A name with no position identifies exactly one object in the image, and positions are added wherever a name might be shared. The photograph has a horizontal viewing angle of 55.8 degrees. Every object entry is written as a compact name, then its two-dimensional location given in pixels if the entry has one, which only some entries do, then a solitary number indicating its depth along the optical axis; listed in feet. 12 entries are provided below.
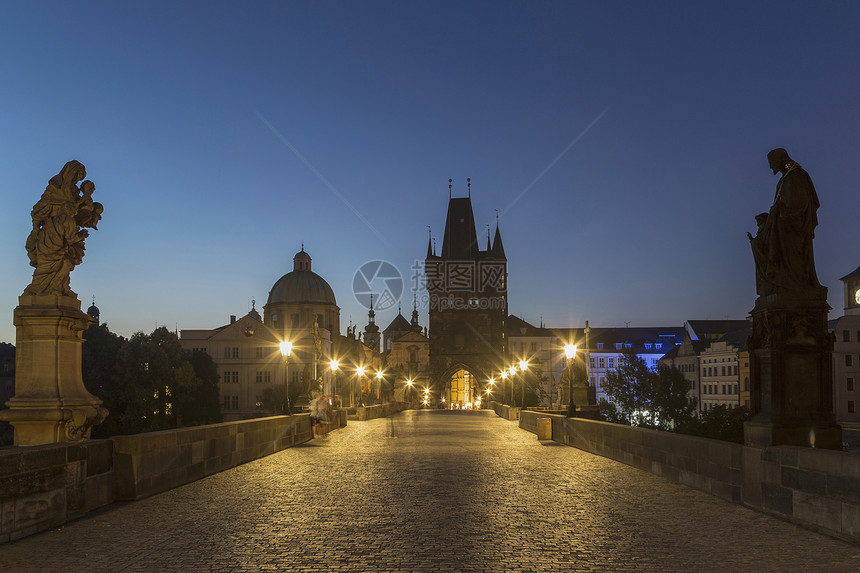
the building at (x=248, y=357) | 323.98
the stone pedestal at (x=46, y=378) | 31.71
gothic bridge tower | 345.51
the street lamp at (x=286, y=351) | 79.82
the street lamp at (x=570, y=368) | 81.35
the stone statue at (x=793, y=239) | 31.96
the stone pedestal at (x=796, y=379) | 31.01
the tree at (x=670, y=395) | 264.93
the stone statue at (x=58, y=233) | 33.40
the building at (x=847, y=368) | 249.75
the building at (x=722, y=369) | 302.66
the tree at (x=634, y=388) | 290.15
